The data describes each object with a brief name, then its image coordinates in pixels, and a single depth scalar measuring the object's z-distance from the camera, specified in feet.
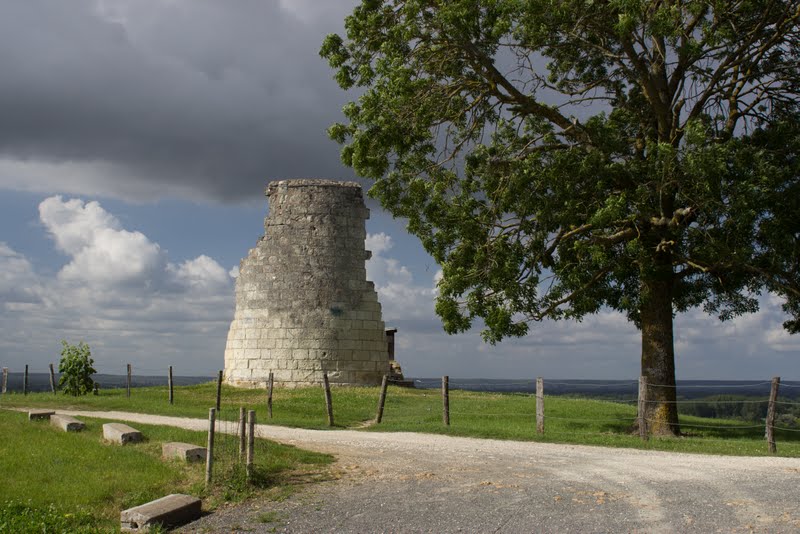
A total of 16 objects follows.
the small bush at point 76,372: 97.09
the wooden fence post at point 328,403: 69.62
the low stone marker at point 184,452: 41.11
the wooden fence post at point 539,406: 59.93
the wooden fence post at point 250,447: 37.06
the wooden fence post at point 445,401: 65.67
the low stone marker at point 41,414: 58.75
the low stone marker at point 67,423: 52.80
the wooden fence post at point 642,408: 56.75
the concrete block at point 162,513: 30.01
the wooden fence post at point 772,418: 53.47
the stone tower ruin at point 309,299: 107.04
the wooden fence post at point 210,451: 36.63
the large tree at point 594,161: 57.00
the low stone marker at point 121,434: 47.16
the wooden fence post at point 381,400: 70.23
